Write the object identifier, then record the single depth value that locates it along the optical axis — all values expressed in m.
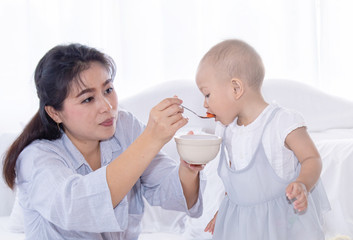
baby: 1.27
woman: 1.17
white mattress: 1.87
